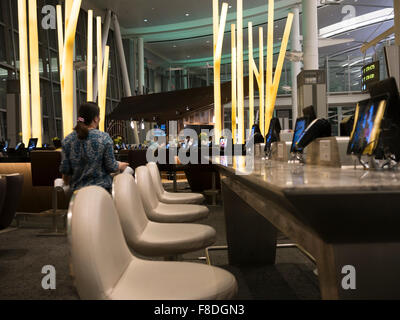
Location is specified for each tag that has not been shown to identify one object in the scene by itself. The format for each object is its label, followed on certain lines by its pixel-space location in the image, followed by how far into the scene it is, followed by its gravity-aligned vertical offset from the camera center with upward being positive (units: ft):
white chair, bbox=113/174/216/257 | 5.39 -1.42
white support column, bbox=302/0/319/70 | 30.07 +8.13
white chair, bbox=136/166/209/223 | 7.76 -1.47
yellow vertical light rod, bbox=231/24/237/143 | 21.43 +3.19
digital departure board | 26.39 +4.85
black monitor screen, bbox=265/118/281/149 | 11.23 +0.26
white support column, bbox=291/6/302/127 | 47.42 +11.43
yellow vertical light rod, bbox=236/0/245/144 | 20.36 +3.48
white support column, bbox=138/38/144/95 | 59.93 +12.54
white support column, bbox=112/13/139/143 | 51.39 +11.68
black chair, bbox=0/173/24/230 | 11.77 -1.49
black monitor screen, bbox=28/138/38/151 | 18.88 +0.20
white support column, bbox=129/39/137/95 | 61.36 +12.44
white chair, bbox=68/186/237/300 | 3.30 -1.23
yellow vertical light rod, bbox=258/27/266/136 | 23.06 +3.24
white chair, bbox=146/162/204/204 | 10.11 -1.46
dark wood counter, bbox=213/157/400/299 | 2.79 -0.65
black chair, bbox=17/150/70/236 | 15.28 -0.80
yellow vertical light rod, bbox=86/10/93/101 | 18.35 +4.05
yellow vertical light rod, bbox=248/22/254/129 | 22.67 +4.26
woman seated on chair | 9.73 -0.18
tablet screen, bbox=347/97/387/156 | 4.77 +0.16
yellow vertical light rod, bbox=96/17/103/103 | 19.24 +4.50
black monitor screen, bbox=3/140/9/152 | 23.03 +0.13
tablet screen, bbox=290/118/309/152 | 8.50 +0.31
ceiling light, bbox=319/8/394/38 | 51.76 +15.78
